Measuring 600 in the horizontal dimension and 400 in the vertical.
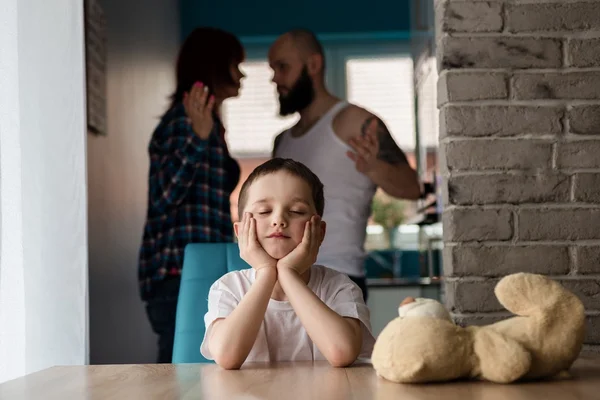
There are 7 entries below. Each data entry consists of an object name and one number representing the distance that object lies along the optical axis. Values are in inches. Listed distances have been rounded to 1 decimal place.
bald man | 116.8
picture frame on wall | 123.6
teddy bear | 38.5
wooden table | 37.5
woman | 129.3
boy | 51.8
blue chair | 67.2
